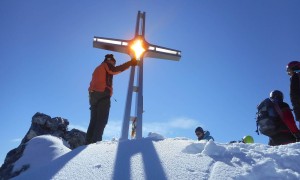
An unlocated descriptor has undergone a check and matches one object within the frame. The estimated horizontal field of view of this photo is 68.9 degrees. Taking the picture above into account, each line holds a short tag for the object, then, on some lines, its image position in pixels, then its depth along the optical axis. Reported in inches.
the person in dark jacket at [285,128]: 194.5
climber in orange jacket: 226.5
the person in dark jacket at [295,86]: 197.8
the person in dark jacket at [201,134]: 317.5
